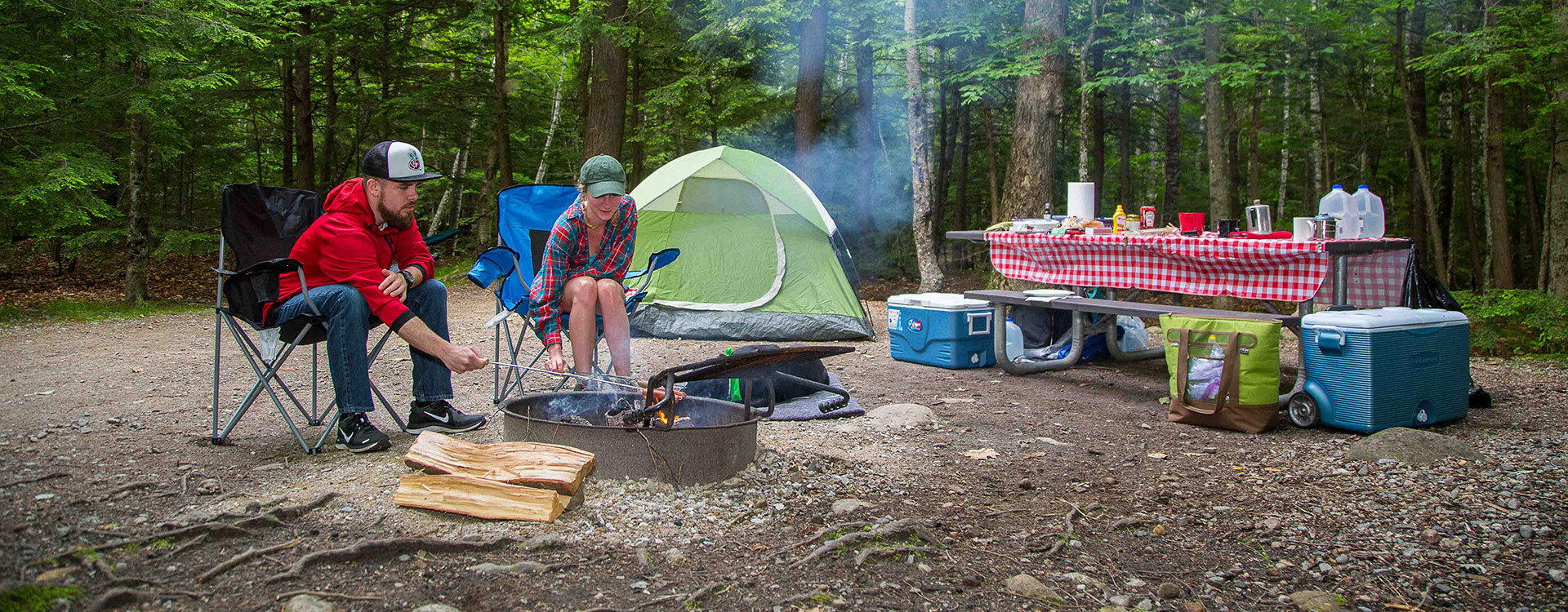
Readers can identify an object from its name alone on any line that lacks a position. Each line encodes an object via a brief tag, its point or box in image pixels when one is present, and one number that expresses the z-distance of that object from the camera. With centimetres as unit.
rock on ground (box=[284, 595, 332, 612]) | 160
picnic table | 352
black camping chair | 262
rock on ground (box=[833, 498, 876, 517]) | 232
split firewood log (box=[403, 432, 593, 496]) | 216
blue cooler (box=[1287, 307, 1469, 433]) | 315
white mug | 353
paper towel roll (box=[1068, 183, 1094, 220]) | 470
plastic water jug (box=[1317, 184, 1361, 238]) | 362
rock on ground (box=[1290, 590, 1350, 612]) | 180
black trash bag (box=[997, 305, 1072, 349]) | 507
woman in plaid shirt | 303
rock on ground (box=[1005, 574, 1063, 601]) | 183
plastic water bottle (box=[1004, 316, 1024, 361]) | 485
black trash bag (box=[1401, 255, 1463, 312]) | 367
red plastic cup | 412
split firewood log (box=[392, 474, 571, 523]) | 209
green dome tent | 597
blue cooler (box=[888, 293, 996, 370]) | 480
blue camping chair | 379
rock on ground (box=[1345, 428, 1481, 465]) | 279
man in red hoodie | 268
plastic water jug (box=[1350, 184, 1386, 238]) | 366
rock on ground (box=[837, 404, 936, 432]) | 345
